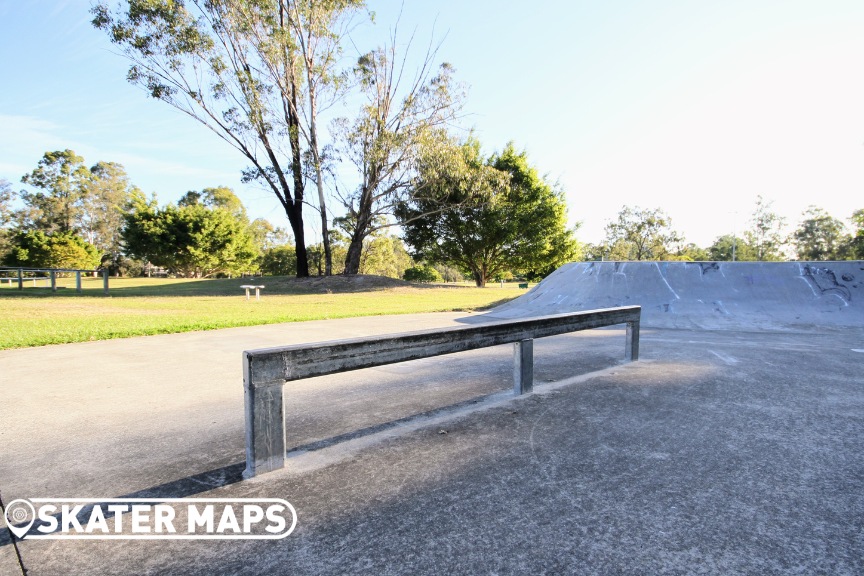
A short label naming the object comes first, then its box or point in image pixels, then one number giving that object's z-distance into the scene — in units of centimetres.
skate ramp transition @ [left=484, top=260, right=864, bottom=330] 1009
